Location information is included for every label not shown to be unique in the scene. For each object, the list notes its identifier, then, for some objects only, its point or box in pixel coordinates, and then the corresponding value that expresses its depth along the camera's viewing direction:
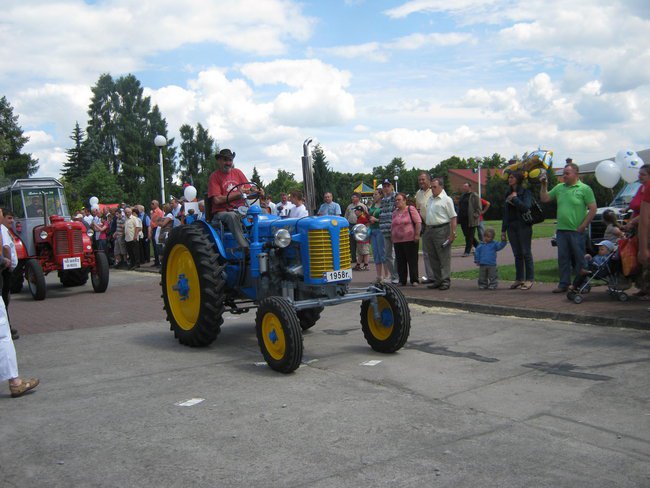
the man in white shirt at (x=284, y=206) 15.38
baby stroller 9.03
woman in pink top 11.64
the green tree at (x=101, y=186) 68.19
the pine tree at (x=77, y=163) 78.38
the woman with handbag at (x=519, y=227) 10.55
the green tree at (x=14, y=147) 71.81
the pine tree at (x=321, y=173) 39.69
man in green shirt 9.80
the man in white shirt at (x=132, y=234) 20.16
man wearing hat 8.02
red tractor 14.15
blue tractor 6.41
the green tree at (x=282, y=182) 86.97
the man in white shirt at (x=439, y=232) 11.40
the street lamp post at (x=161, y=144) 22.91
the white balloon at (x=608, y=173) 11.73
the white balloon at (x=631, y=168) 11.29
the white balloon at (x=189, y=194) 17.44
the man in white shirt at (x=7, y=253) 7.43
